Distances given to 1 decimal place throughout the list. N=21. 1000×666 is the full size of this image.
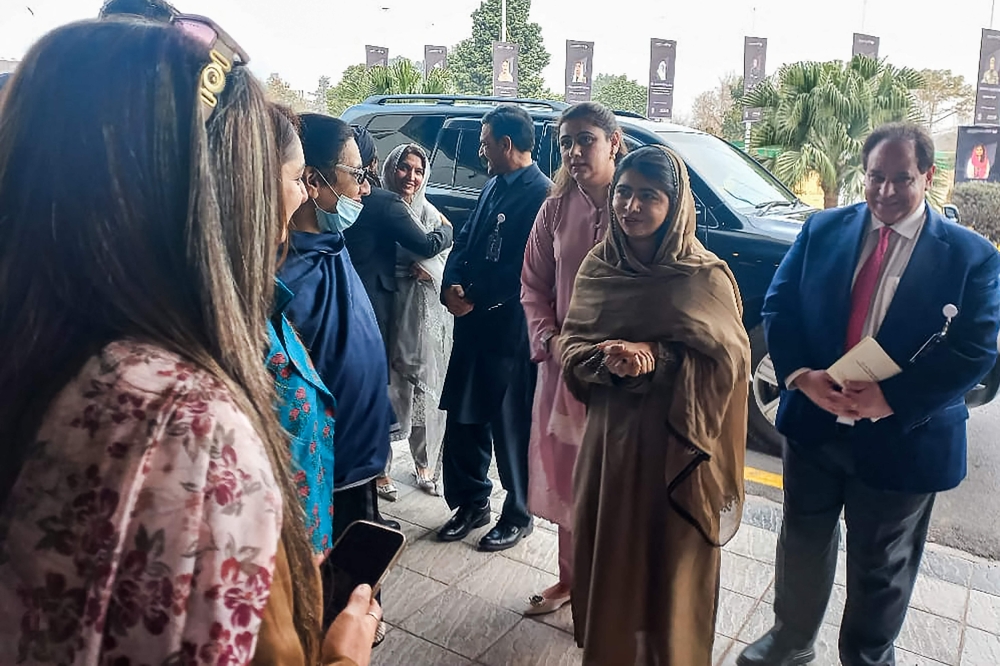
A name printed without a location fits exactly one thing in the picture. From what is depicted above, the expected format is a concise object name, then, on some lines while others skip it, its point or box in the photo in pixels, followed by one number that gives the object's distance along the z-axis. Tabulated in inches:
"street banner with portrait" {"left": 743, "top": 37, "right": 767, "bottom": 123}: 532.7
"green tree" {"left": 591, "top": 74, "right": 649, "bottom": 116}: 974.5
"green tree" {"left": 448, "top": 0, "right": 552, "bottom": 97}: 837.8
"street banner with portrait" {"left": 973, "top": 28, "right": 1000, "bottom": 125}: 455.2
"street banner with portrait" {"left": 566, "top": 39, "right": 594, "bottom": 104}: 551.5
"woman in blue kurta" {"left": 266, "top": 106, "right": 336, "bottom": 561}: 67.5
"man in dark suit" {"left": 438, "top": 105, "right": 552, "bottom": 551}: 125.3
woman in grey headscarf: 149.8
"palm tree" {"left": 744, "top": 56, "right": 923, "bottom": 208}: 367.6
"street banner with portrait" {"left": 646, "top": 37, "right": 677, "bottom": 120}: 522.0
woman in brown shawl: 84.0
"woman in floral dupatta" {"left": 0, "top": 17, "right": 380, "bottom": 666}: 28.5
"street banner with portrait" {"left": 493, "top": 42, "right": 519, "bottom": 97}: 562.6
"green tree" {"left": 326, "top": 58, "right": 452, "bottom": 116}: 459.2
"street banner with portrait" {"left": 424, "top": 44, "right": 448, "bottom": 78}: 615.3
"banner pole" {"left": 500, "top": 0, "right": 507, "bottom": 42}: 785.7
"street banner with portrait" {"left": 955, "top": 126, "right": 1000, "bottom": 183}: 443.8
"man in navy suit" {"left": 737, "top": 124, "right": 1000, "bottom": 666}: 81.4
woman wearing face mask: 82.8
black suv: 172.7
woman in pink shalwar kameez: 107.0
